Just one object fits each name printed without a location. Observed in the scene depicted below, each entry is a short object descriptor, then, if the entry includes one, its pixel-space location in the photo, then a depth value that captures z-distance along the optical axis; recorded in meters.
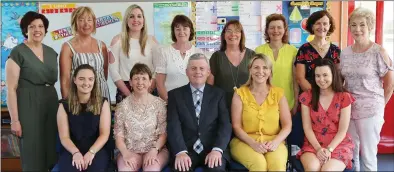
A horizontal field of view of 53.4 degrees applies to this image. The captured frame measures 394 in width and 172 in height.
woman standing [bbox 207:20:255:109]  2.83
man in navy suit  2.51
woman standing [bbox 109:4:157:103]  2.90
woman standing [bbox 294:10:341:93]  2.80
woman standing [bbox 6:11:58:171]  2.71
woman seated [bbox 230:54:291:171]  2.51
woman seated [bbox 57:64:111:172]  2.55
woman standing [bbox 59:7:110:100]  2.80
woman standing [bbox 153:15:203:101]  2.87
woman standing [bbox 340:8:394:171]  2.60
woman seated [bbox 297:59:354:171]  2.50
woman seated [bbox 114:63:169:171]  2.55
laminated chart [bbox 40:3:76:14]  3.80
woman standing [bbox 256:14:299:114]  2.89
